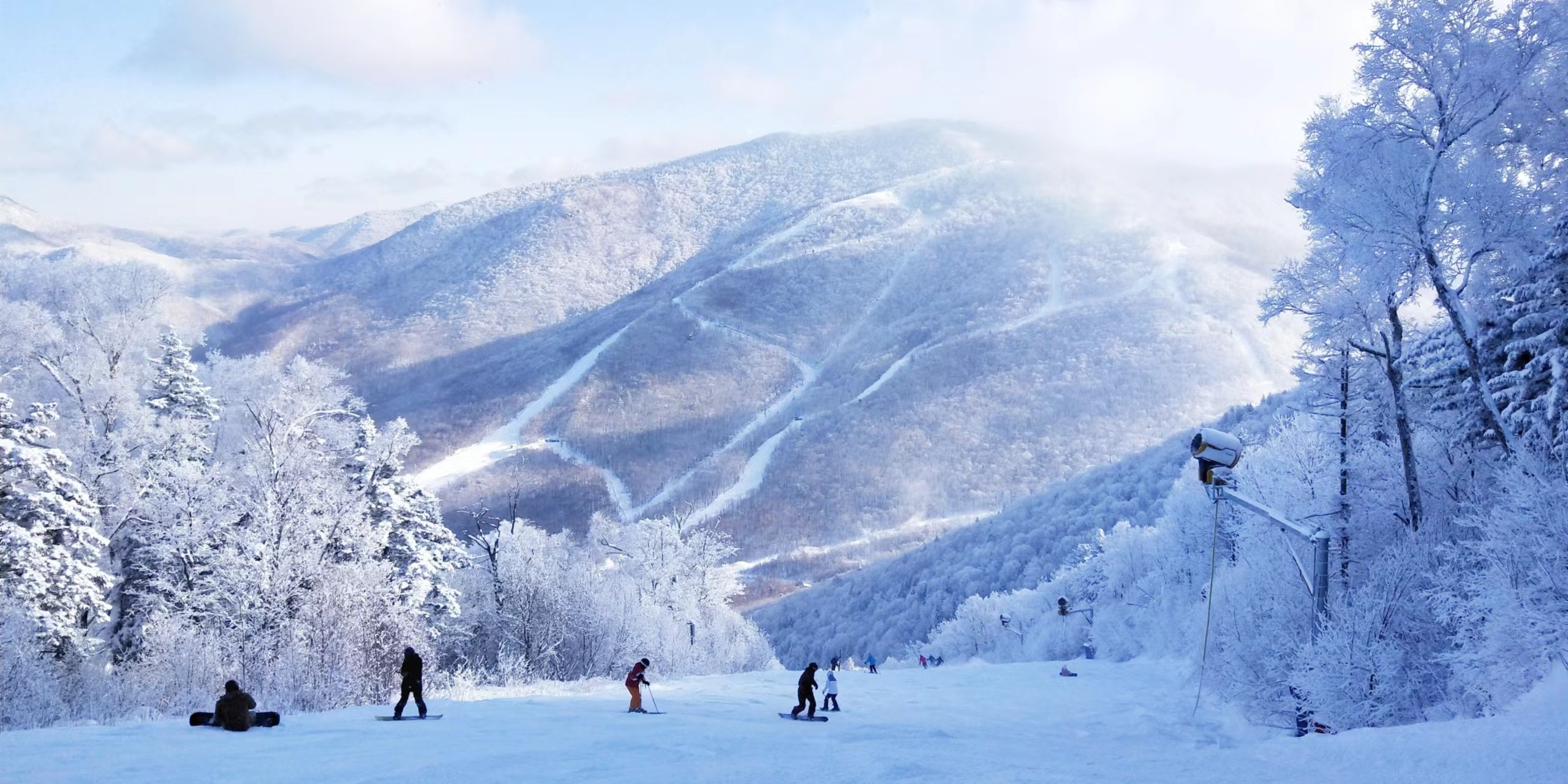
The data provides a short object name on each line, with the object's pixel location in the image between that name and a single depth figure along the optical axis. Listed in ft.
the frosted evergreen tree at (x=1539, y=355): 57.57
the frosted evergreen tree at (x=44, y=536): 84.38
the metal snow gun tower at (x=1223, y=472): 53.78
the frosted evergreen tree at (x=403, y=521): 118.11
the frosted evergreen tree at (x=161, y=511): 98.58
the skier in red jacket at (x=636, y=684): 68.54
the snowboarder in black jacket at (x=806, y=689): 69.77
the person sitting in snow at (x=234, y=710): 51.55
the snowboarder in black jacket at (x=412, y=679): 59.00
